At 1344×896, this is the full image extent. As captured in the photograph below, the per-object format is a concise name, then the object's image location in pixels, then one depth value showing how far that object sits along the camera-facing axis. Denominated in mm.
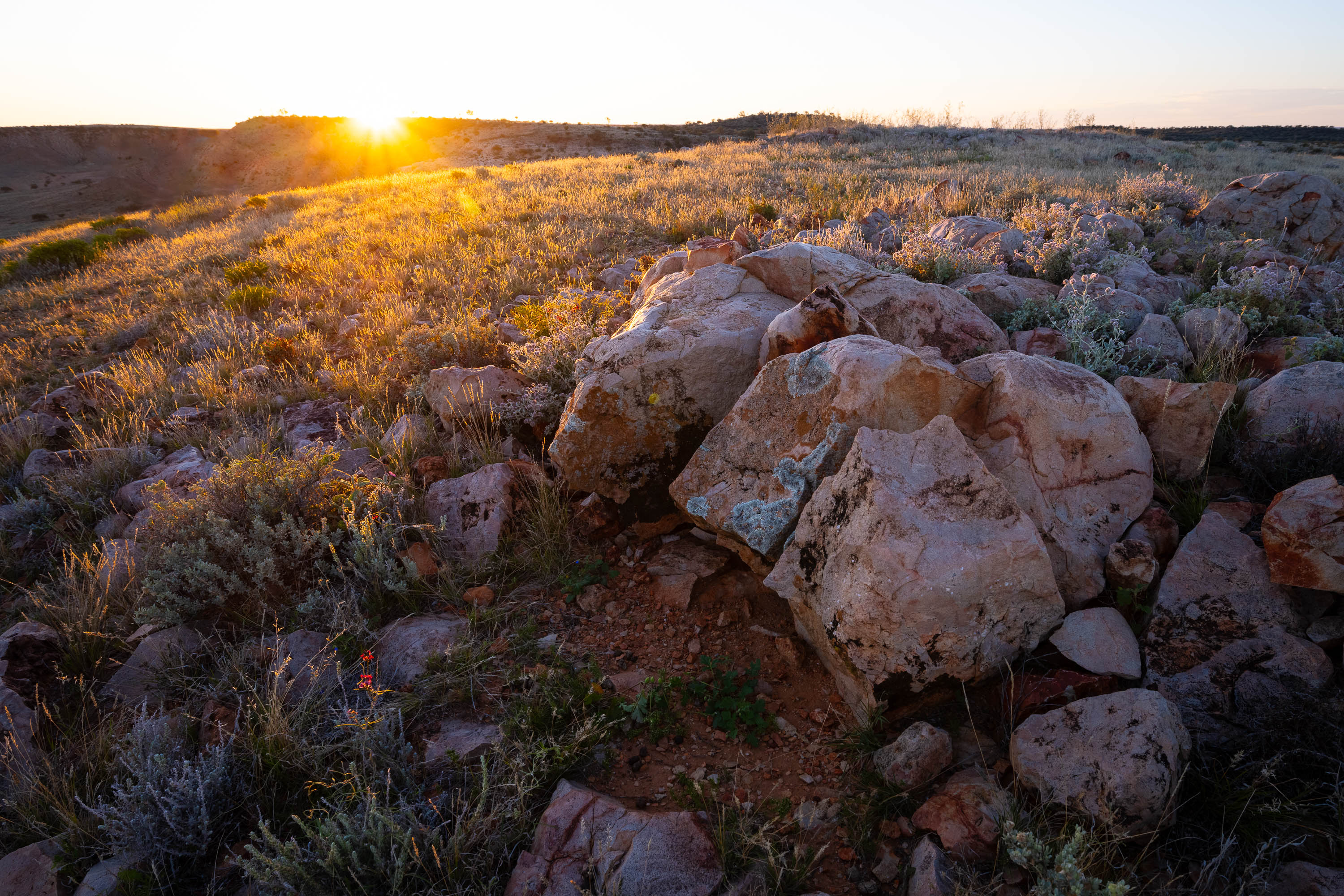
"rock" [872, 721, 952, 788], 2381
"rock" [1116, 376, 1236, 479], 3227
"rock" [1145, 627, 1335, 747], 2334
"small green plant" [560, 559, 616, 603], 3662
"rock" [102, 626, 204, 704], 3156
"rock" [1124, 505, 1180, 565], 2906
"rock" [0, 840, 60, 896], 2260
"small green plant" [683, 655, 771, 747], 2791
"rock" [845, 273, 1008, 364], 4090
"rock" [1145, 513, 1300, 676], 2531
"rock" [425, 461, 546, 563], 3963
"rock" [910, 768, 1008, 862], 2141
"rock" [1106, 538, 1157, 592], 2721
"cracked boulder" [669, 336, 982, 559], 3031
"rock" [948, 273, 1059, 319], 4996
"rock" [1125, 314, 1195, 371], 4176
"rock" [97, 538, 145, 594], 3674
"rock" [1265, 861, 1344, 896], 1822
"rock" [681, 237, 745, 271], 5324
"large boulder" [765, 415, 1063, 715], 2453
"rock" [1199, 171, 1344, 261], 7281
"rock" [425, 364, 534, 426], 4918
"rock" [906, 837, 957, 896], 2025
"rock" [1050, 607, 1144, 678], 2533
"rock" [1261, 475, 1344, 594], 2383
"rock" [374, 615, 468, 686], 3125
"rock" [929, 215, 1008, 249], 6430
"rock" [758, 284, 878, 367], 3584
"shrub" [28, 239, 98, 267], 14570
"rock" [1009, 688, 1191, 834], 2111
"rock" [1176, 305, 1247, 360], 4156
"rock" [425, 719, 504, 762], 2643
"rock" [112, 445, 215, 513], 4566
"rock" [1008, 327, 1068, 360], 4188
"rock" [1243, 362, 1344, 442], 3211
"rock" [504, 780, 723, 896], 2135
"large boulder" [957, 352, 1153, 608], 2924
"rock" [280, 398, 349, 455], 5312
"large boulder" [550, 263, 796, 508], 3803
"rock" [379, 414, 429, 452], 4707
